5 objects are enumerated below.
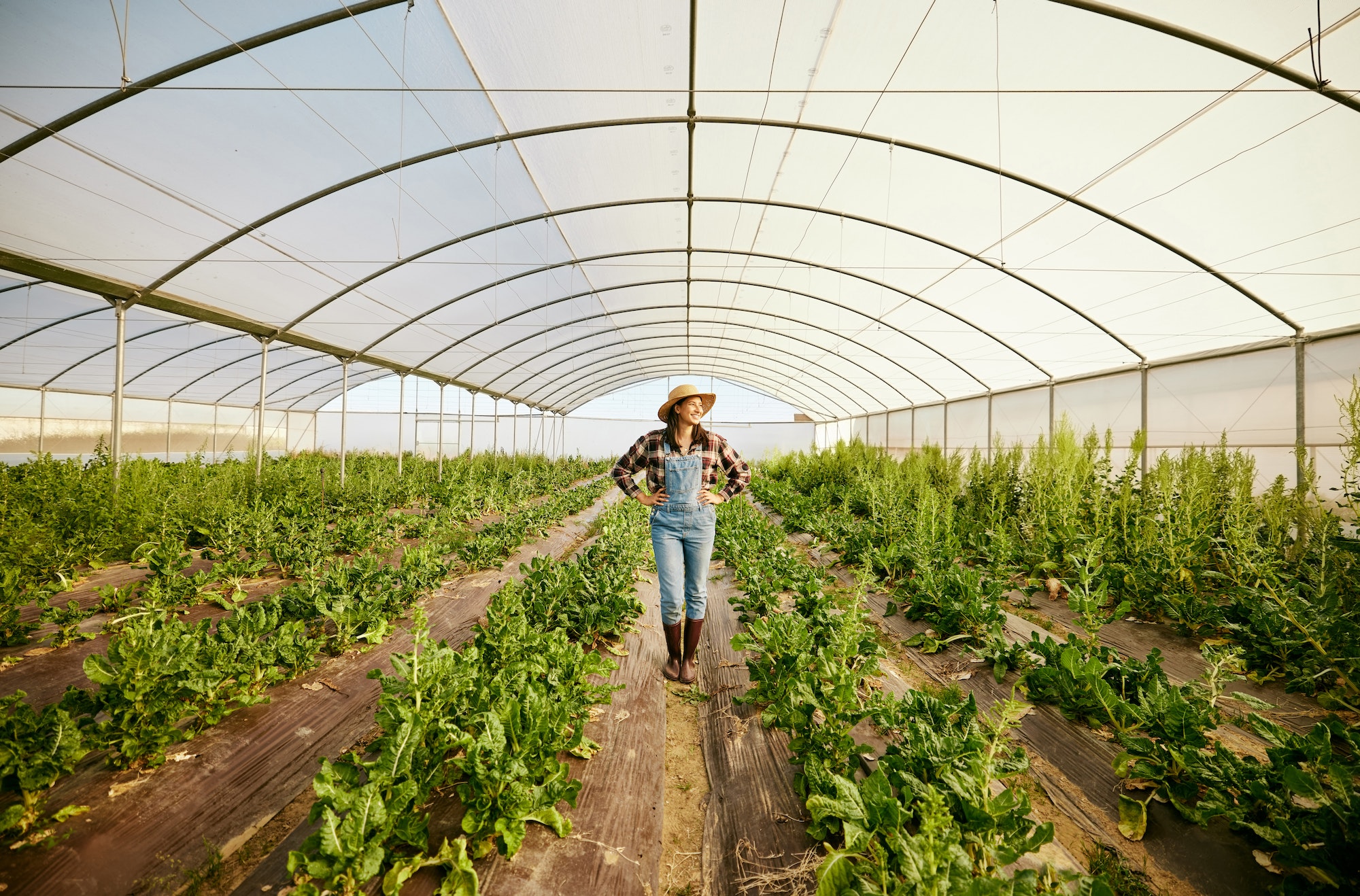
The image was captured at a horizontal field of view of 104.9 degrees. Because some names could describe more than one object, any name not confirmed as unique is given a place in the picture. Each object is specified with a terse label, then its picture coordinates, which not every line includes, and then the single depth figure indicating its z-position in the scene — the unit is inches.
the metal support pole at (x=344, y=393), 453.1
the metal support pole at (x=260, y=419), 333.5
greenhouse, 79.7
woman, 147.8
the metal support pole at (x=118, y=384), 268.1
